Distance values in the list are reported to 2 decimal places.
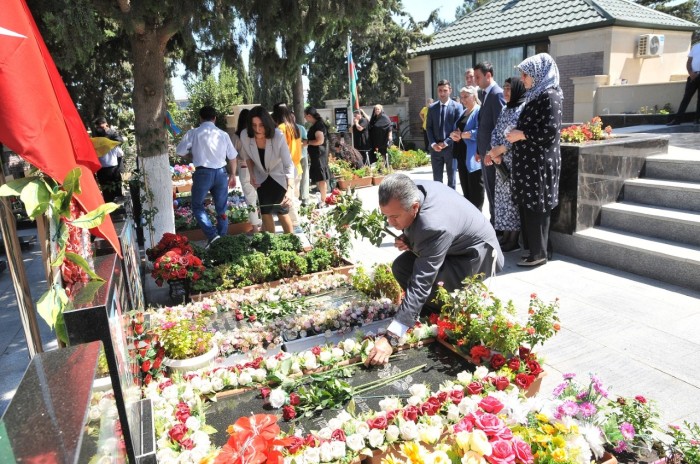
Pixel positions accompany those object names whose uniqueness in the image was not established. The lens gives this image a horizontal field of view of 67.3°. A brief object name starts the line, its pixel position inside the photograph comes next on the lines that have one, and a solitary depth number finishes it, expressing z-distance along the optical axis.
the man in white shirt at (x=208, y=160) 6.09
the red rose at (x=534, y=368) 2.65
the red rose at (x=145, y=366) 2.88
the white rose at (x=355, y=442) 2.13
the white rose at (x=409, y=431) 2.13
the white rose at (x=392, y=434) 2.15
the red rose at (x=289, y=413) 2.49
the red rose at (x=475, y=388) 2.46
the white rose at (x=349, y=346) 3.06
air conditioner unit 13.72
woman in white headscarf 4.92
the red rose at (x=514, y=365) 2.62
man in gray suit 3.03
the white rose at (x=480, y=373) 2.57
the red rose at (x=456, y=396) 2.36
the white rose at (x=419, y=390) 2.43
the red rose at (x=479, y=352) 2.77
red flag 1.68
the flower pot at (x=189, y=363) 3.15
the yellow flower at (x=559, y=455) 1.79
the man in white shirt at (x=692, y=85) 9.59
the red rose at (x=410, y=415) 2.25
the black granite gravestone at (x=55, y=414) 1.00
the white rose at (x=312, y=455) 2.05
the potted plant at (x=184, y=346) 3.16
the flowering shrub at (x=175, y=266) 4.50
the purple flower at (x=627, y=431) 2.11
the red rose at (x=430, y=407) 2.28
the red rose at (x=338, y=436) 2.16
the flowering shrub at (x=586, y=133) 5.66
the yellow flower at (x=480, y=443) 1.75
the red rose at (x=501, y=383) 2.48
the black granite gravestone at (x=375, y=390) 2.52
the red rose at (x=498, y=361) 2.68
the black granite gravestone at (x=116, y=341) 1.56
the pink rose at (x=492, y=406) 2.15
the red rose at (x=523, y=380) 2.54
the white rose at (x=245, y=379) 2.82
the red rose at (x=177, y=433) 2.17
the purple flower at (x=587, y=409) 2.12
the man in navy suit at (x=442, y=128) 7.25
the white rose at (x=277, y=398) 2.59
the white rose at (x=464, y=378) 2.55
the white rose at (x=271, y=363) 2.88
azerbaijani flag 13.98
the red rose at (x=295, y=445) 2.06
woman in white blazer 5.79
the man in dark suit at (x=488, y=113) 5.80
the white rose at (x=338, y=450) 2.08
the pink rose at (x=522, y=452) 1.78
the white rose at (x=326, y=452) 2.07
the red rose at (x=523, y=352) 2.77
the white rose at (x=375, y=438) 2.14
